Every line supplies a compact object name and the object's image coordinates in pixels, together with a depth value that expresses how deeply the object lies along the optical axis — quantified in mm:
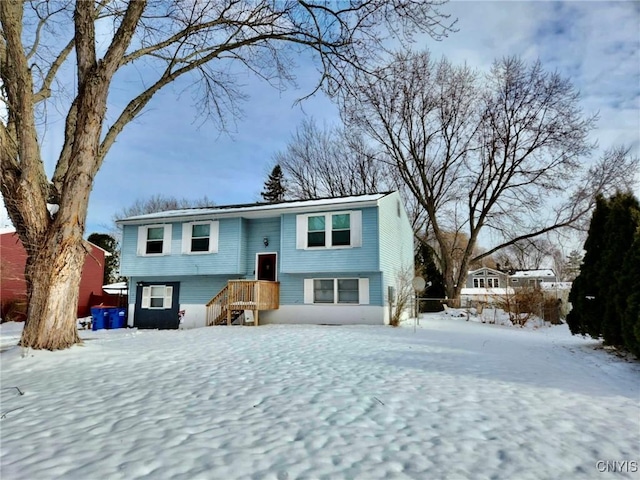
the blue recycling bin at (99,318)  17297
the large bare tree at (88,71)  6973
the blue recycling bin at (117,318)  17531
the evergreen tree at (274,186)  36156
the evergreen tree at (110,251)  30906
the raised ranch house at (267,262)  15195
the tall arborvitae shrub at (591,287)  8531
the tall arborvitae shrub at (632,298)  6633
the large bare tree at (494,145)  22828
